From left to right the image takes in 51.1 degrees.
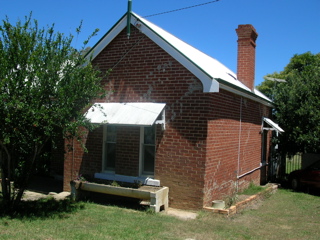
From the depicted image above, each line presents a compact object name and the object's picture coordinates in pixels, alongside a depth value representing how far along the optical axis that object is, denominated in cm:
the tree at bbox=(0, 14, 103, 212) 645
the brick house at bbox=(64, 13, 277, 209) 839
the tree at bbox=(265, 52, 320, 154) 1282
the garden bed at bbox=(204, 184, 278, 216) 820
